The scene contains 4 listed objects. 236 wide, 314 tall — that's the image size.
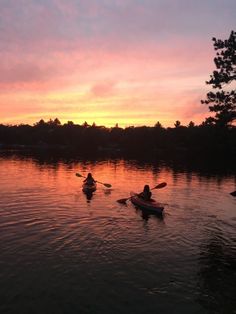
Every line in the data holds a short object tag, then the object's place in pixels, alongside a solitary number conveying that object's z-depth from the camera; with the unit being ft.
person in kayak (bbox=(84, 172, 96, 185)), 90.92
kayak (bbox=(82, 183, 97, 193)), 88.53
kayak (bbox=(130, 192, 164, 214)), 65.55
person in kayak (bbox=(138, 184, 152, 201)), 70.17
